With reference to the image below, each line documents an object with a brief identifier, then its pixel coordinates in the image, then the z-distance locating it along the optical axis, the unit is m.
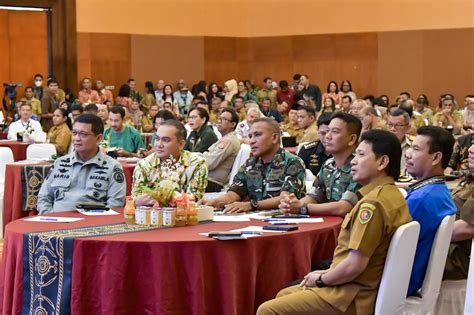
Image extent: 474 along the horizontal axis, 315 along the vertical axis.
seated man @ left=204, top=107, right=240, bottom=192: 8.78
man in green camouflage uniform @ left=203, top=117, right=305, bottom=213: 6.00
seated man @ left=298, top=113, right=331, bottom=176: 7.86
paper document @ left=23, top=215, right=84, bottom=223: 5.39
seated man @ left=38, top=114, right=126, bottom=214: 6.19
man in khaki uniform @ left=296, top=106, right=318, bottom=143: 10.84
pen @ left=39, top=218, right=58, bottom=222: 5.46
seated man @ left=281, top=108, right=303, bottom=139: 12.87
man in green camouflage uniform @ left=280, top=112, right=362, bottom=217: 5.54
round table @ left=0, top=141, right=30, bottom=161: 12.59
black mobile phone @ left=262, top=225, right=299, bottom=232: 4.95
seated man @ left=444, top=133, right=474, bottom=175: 7.54
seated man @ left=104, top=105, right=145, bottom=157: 10.85
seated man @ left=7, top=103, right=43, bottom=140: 14.55
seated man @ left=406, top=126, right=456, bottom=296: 4.51
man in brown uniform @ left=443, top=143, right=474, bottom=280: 4.68
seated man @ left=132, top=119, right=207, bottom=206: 6.30
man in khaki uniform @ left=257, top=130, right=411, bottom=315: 4.08
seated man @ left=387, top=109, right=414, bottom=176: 8.28
